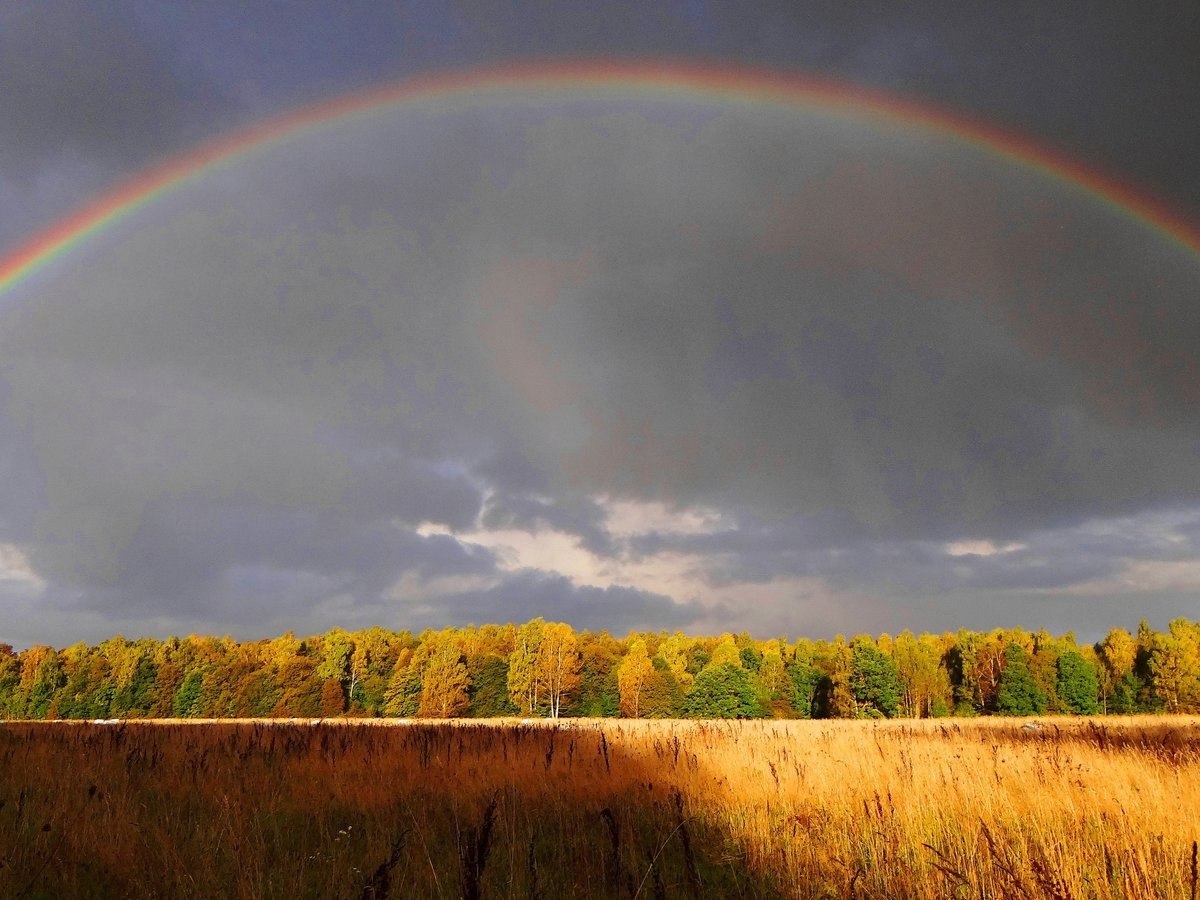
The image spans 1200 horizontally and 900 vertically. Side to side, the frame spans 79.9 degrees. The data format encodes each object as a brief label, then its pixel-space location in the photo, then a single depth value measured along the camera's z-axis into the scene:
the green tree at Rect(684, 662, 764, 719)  80.25
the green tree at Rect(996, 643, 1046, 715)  91.00
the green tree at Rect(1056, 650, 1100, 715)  95.06
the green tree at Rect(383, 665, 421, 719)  94.94
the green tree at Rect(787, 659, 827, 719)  101.62
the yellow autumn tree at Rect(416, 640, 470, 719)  89.12
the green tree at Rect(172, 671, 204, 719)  99.50
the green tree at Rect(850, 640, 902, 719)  89.06
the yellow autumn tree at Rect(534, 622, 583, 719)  100.81
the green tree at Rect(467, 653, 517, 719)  97.25
